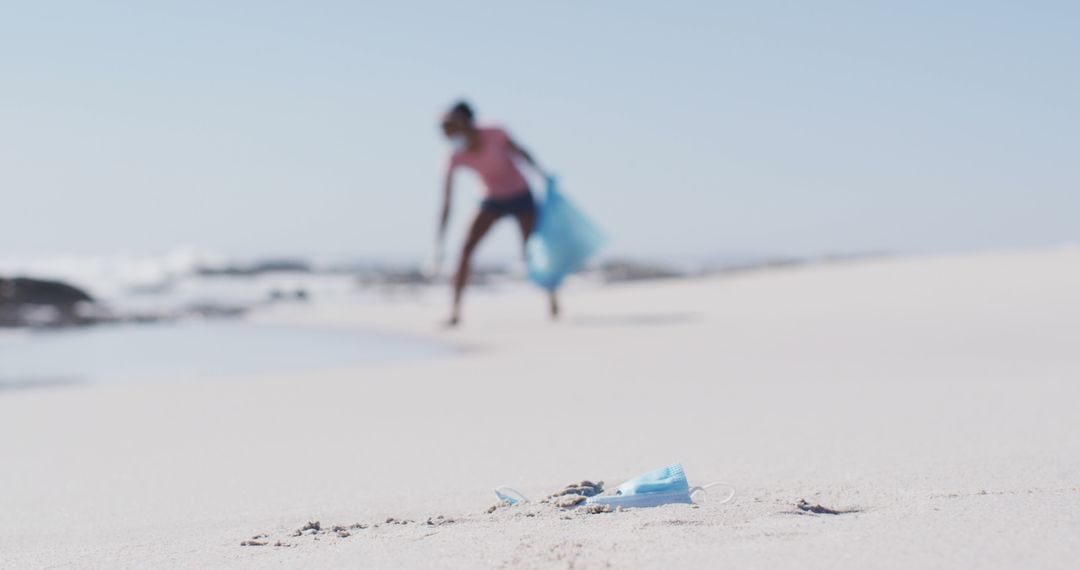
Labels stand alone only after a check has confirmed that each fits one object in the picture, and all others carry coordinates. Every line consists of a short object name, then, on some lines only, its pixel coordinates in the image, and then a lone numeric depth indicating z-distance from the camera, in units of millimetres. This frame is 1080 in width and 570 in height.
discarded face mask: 1808
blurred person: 7289
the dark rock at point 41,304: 8812
